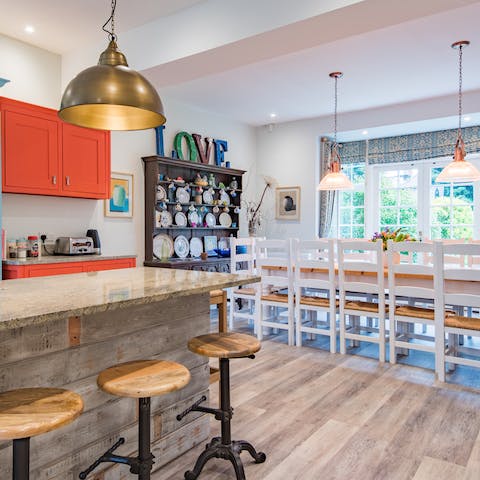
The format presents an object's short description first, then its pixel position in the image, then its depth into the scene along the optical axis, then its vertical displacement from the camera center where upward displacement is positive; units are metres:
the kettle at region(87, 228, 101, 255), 4.64 -0.04
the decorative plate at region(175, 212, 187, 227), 5.81 +0.20
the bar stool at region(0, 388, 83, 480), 1.21 -0.52
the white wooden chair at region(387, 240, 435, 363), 3.48 -0.46
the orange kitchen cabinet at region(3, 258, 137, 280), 3.70 -0.30
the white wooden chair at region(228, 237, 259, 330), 4.76 -0.60
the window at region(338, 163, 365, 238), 7.07 +0.45
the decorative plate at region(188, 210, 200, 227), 5.96 +0.22
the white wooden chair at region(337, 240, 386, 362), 3.80 -0.47
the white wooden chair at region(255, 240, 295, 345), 4.38 -0.49
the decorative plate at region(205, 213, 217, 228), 6.26 +0.21
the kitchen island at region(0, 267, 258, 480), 1.58 -0.48
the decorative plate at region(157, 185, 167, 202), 5.46 +0.50
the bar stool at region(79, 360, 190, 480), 1.58 -0.55
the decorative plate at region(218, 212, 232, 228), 6.51 +0.21
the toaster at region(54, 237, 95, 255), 4.28 -0.11
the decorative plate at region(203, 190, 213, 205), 6.18 +0.52
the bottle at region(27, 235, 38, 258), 4.11 -0.12
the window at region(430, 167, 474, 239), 6.27 +0.35
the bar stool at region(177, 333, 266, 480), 2.03 -0.81
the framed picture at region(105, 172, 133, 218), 5.06 +0.44
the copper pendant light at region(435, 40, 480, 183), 4.28 +0.62
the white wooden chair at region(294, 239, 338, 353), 4.09 -0.48
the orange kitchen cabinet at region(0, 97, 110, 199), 3.79 +0.74
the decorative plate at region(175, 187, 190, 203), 5.79 +0.52
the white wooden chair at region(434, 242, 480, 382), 3.25 -0.50
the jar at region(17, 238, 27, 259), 3.95 -0.13
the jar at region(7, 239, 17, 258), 3.95 -0.14
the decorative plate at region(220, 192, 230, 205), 6.43 +0.53
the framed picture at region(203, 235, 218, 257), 6.25 -0.14
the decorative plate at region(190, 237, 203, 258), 6.04 -0.18
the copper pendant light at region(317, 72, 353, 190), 4.79 +0.60
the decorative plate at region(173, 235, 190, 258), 5.79 -0.16
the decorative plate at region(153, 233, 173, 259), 5.52 -0.15
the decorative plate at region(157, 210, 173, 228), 5.53 +0.19
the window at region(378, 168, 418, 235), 6.73 +0.54
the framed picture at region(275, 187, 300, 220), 6.97 +0.50
